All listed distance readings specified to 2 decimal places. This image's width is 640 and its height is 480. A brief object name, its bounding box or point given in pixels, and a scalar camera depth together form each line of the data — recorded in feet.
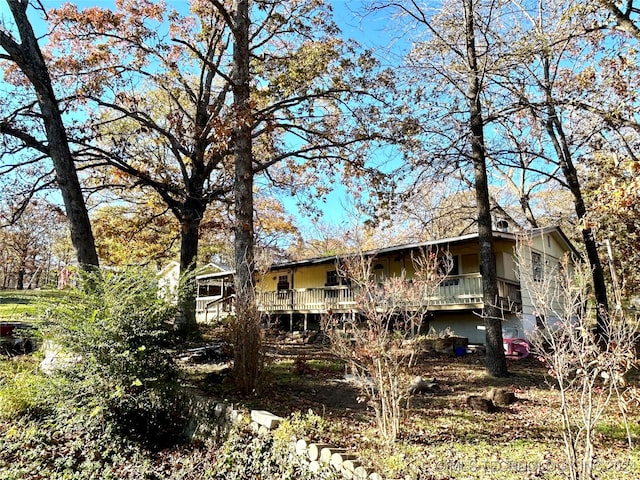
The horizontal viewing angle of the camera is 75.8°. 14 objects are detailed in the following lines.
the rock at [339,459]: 13.32
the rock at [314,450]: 14.23
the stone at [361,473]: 12.41
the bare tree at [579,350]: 11.05
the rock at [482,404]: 20.66
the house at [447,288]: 49.44
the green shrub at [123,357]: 18.80
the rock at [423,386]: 23.49
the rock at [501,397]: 21.98
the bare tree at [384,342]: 15.60
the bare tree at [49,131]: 31.04
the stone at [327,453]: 13.82
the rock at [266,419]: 16.70
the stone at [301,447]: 14.80
